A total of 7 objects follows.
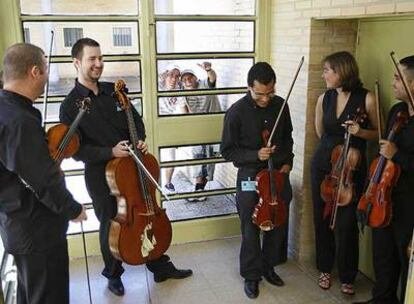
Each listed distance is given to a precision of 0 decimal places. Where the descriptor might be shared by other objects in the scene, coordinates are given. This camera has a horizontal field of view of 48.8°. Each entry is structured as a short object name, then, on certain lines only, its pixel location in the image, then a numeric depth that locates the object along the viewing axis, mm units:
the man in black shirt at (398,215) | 2422
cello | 2658
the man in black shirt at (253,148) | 2879
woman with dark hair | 2824
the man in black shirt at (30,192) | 1900
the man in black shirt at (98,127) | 2742
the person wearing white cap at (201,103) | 3559
